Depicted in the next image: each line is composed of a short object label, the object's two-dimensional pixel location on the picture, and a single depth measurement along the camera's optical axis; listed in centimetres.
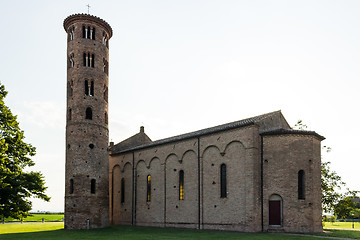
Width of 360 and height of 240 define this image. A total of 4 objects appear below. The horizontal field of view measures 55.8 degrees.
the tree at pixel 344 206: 3453
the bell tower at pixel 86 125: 3344
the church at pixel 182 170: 2608
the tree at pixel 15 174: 2550
